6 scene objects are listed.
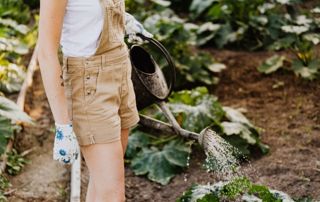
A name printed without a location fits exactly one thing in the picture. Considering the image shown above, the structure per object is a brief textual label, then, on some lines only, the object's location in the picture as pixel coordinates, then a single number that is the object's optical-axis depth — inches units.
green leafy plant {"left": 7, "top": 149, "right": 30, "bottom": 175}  165.2
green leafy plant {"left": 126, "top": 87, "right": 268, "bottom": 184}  166.4
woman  91.4
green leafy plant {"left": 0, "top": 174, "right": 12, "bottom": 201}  147.0
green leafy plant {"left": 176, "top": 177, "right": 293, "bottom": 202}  125.9
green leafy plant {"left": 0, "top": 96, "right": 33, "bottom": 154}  144.7
